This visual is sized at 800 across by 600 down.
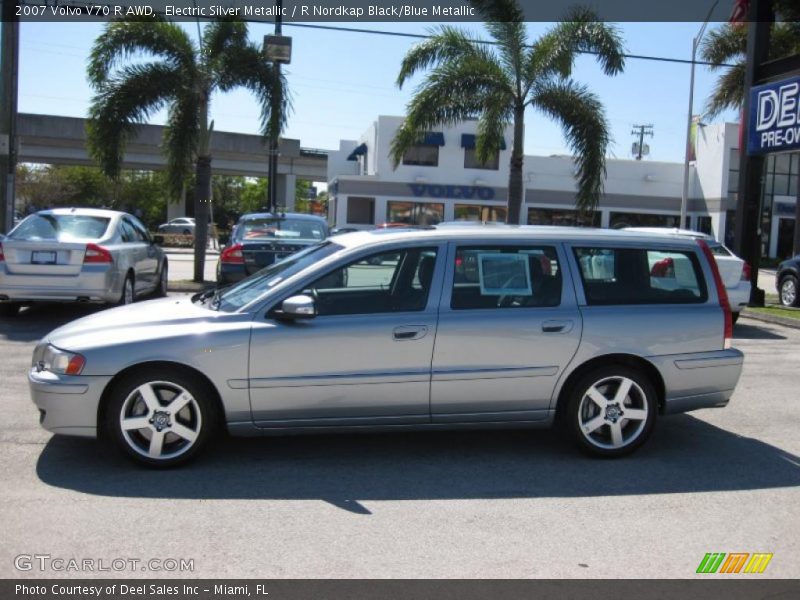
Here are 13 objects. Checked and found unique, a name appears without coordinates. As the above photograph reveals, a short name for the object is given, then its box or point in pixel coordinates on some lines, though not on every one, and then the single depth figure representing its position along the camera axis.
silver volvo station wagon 5.00
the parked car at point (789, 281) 16.42
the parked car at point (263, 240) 11.80
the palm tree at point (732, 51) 24.06
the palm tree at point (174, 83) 16.25
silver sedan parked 10.41
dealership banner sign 14.91
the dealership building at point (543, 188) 42.69
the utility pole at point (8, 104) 15.38
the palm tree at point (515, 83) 18.36
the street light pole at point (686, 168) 32.94
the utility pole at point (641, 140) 69.51
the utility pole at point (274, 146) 16.97
